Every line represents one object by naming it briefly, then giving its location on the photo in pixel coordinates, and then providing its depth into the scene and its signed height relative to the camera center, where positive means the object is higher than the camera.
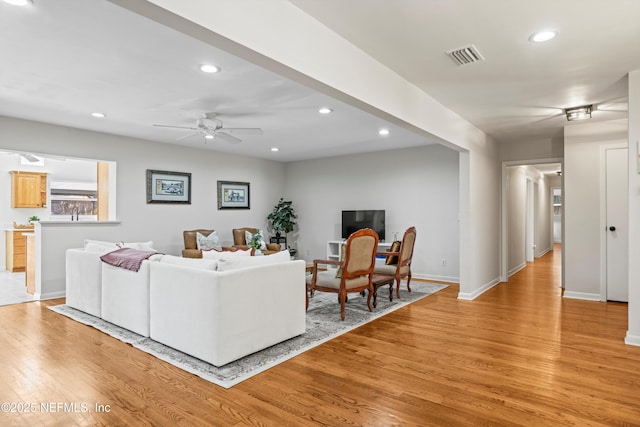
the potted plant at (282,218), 8.48 -0.09
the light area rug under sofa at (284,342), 2.77 -1.20
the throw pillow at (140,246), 4.88 -0.43
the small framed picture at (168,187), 6.39 +0.51
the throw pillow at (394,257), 5.32 -0.63
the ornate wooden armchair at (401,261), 5.16 -0.70
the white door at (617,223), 4.89 -0.12
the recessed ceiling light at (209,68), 3.16 +1.30
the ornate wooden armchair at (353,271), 4.18 -0.68
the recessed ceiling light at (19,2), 2.19 +1.29
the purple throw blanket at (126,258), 3.56 -0.45
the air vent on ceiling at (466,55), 2.82 +1.29
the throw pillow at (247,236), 7.41 -0.45
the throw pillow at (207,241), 6.59 -0.49
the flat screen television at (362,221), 7.34 -0.14
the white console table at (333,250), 7.88 -0.78
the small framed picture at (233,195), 7.59 +0.43
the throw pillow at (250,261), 2.99 -0.41
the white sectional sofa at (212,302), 2.83 -0.78
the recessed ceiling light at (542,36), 2.56 +1.29
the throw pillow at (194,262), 3.02 -0.42
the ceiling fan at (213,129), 4.66 +1.15
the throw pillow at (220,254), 3.22 -0.37
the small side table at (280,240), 8.52 -0.62
